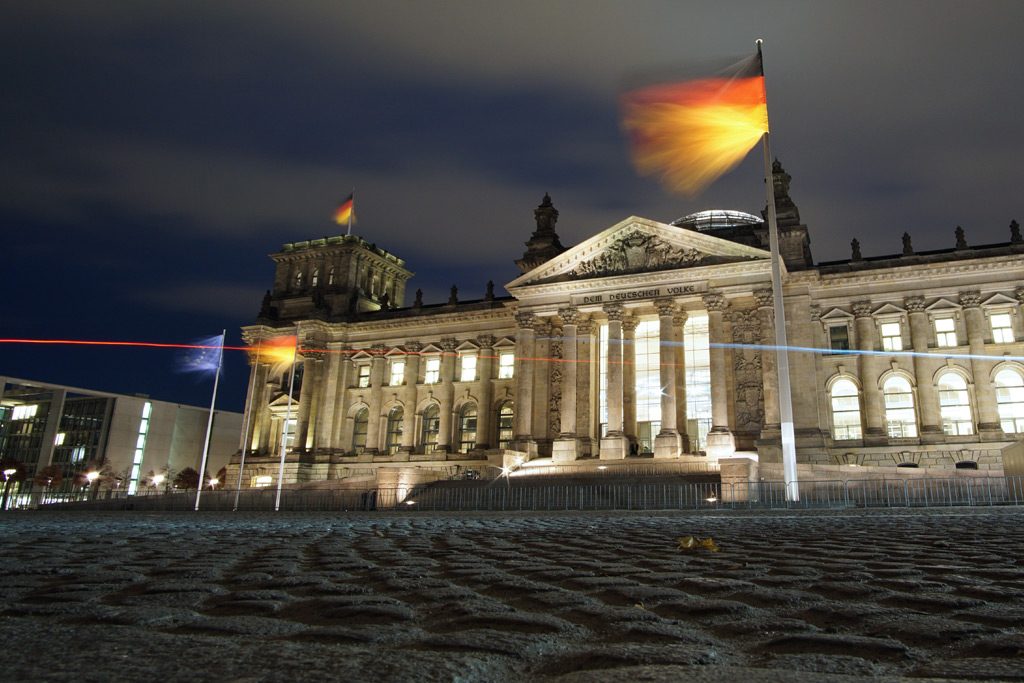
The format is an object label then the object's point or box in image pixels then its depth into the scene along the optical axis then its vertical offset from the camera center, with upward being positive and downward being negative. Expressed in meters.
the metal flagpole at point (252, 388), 53.44 +7.25
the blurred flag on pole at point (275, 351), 54.59 +10.05
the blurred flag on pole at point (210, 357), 35.19 +6.44
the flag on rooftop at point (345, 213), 54.84 +20.55
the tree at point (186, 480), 85.31 +0.77
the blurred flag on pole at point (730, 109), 24.14 +12.85
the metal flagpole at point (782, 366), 22.06 +4.32
